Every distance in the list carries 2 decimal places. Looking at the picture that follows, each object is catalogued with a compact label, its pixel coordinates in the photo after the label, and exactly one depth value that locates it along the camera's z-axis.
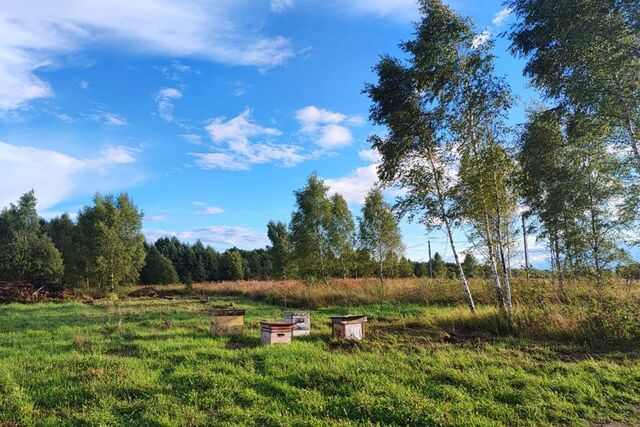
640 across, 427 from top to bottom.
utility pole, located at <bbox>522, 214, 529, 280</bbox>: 22.67
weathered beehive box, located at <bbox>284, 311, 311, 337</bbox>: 11.75
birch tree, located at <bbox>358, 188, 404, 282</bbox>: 33.81
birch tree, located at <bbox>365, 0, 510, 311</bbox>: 14.10
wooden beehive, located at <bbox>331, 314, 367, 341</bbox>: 10.62
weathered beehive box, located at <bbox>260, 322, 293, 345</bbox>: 10.20
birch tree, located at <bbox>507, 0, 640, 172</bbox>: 9.09
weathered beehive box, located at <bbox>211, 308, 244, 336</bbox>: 11.72
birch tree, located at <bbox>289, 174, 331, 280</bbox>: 33.66
